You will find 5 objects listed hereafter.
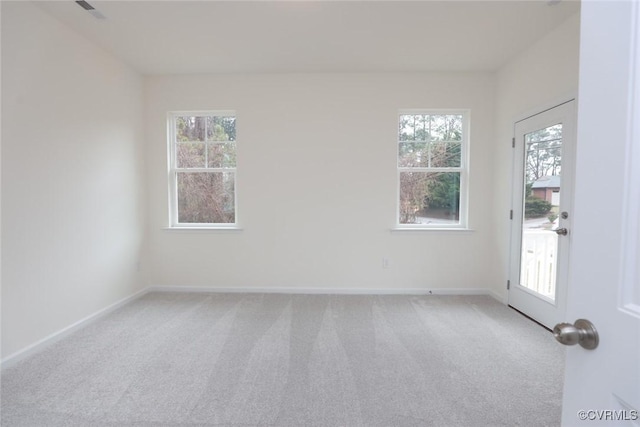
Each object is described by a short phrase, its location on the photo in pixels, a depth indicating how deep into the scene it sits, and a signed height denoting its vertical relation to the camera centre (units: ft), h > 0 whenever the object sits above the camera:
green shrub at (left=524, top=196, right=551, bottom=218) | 9.18 -0.35
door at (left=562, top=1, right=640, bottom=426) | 1.75 -0.12
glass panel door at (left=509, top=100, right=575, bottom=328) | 8.29 -0.49
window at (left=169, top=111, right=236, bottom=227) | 12.43 +1.20
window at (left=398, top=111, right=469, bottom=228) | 12.17 +1.21
